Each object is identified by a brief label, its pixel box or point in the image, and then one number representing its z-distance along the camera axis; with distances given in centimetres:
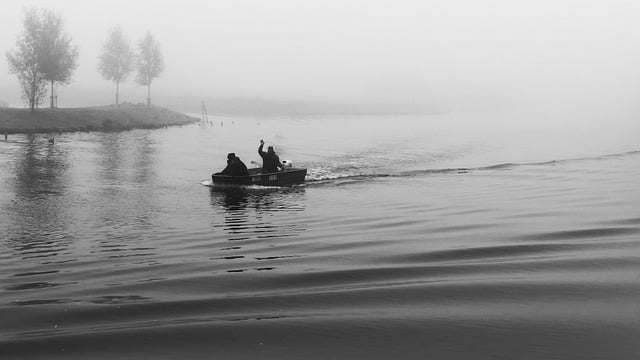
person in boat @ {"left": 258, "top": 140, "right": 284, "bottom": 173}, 3303
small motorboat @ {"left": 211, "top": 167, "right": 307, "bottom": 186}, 3011
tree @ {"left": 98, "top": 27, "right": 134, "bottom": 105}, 10912
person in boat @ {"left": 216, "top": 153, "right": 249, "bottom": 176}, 3033
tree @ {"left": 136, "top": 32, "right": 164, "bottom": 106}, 11775
